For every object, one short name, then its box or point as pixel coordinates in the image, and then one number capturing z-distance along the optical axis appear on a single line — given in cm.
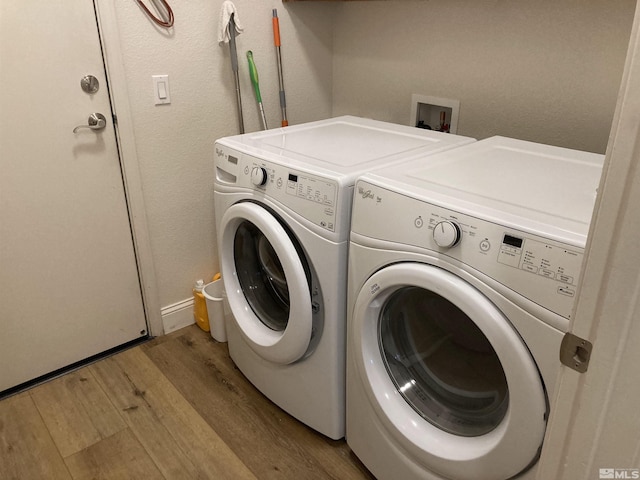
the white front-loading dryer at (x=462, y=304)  98
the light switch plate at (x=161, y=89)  188
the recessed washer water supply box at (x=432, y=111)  196
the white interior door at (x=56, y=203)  161
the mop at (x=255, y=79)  206
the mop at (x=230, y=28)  193
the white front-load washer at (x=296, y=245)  138
